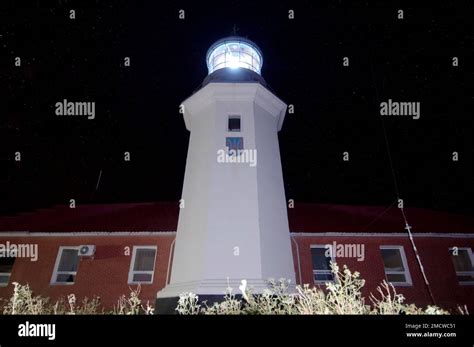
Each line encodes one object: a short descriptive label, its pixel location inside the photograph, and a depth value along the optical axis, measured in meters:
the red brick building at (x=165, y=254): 13.13
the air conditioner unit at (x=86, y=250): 13.39
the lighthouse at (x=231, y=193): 8.98
